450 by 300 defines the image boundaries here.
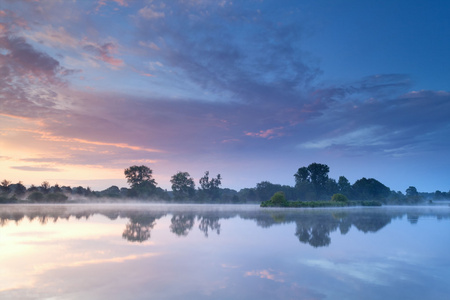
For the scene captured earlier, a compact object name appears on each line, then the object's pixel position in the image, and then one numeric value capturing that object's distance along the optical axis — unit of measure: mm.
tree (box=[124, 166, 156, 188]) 101438
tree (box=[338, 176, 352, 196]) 107438
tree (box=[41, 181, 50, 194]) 88562
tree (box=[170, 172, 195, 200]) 100000
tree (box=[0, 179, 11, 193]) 79456
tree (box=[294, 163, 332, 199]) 99125
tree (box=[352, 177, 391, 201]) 106750
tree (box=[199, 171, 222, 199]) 101688
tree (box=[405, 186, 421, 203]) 151375
